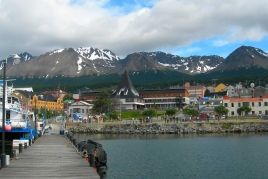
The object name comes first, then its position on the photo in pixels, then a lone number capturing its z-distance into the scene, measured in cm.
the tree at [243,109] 14975
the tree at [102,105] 17312
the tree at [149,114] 14810
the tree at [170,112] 14786
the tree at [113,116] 15323
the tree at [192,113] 14650
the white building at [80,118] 15249
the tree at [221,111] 14638
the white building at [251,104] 16000
